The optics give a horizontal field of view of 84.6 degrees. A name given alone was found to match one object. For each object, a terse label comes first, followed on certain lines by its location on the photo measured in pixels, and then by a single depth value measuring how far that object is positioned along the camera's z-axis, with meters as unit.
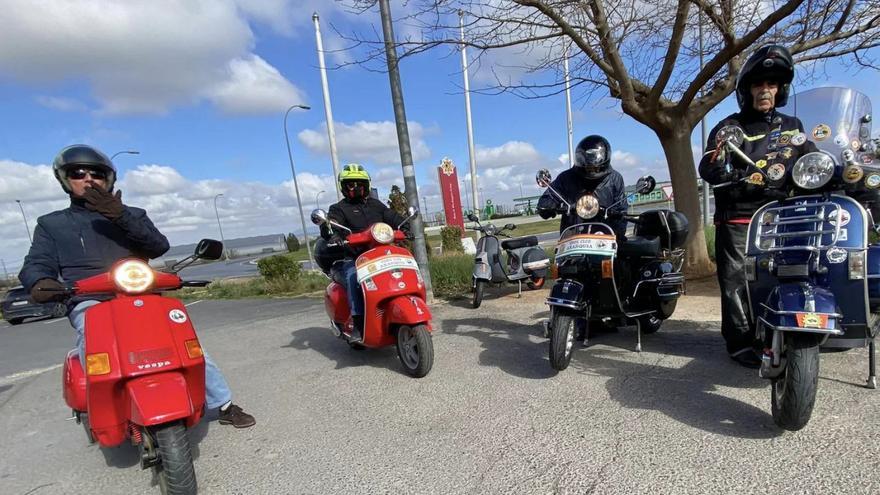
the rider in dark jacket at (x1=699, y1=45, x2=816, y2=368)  3.03
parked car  12.56
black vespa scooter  3.64
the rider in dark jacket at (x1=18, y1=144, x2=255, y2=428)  2.72
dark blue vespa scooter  2.32
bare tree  5.50
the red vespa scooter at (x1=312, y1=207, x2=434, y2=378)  3.86
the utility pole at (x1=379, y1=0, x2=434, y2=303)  7.12
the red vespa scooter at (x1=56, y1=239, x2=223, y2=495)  2.31
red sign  17.61
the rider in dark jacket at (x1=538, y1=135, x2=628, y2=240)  4.01
